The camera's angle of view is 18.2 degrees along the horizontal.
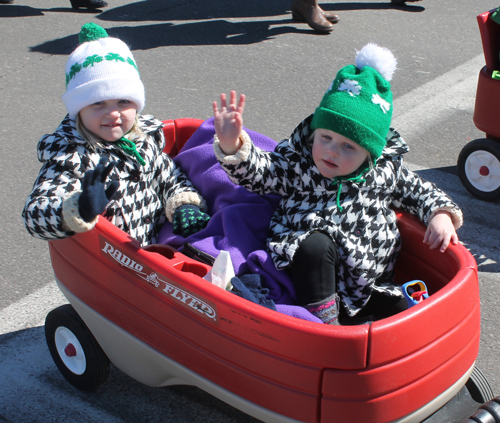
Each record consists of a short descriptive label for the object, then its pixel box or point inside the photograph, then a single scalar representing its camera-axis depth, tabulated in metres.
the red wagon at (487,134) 4.11
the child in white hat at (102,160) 3.28
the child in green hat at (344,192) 3.38
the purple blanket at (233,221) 3.44
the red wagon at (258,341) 3.13
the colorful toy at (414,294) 3.34
